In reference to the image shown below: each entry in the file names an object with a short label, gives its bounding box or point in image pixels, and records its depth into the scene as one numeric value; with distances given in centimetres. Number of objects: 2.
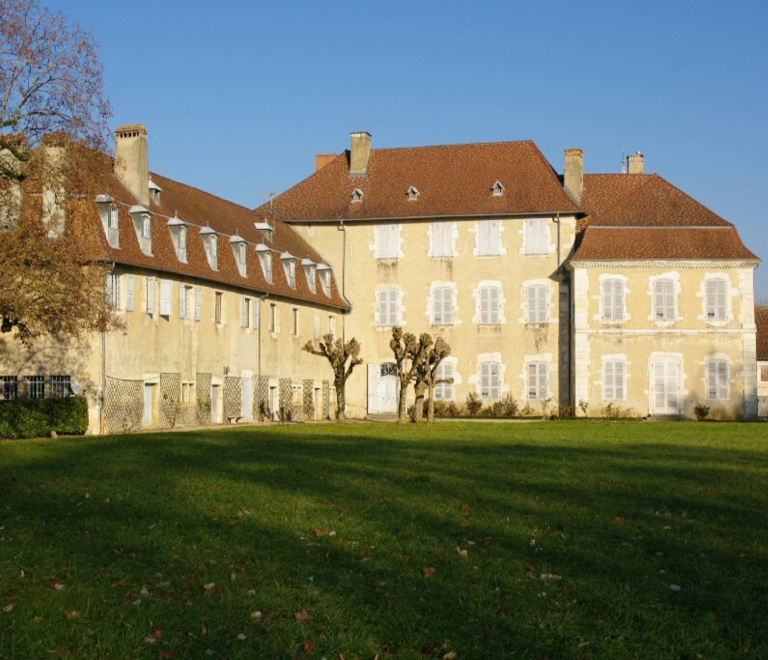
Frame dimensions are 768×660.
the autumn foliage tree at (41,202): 2186
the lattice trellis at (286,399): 3562
